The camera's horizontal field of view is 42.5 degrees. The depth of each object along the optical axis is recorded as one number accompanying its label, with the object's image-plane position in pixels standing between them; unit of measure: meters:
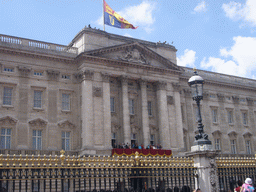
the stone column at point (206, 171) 14.34
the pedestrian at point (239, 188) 13.54
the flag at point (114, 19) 41.56
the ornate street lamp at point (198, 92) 15.40
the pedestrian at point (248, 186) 11.84
